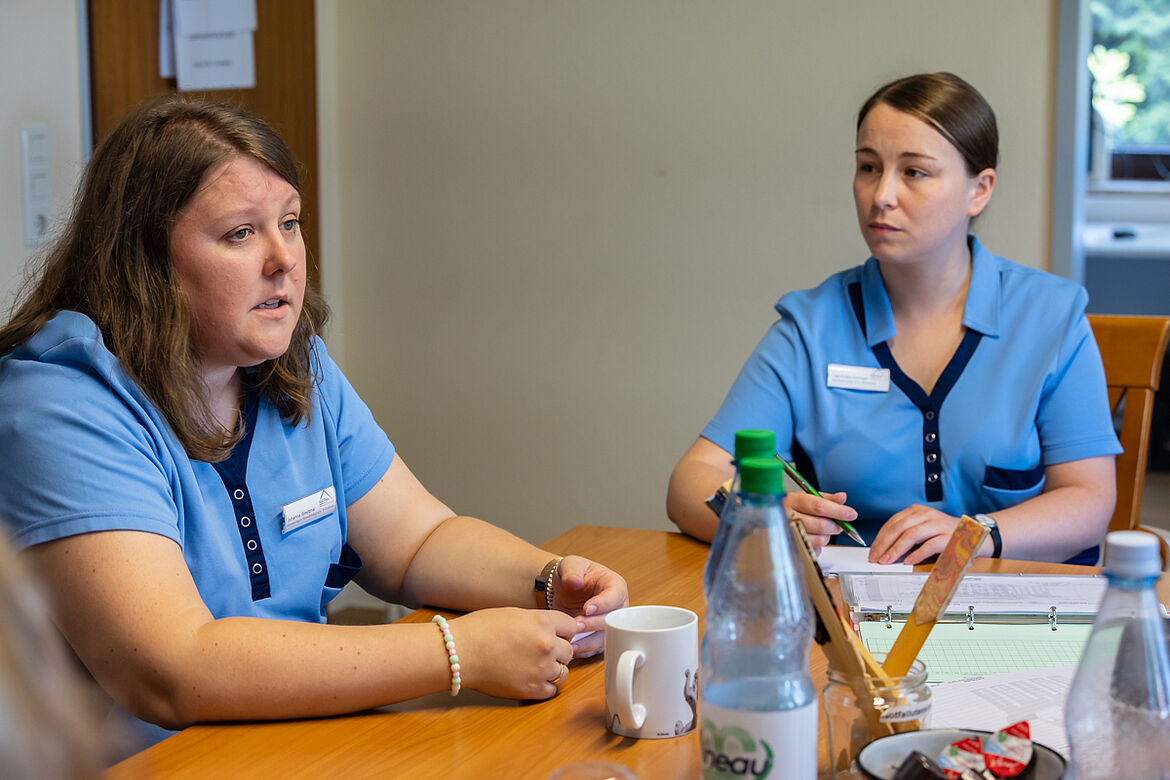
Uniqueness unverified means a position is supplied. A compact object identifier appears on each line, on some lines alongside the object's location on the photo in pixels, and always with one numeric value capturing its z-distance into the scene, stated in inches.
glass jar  31.6
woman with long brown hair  40.0
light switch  103.6
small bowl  28.6
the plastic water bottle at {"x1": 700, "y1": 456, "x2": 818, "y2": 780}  29.0
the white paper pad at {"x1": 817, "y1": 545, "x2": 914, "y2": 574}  55.9
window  208.5
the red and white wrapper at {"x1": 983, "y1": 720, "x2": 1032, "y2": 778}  28.6
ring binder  48.4
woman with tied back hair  71.0
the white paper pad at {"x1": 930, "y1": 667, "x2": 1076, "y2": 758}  36.8
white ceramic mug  37.2
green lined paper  42.9
